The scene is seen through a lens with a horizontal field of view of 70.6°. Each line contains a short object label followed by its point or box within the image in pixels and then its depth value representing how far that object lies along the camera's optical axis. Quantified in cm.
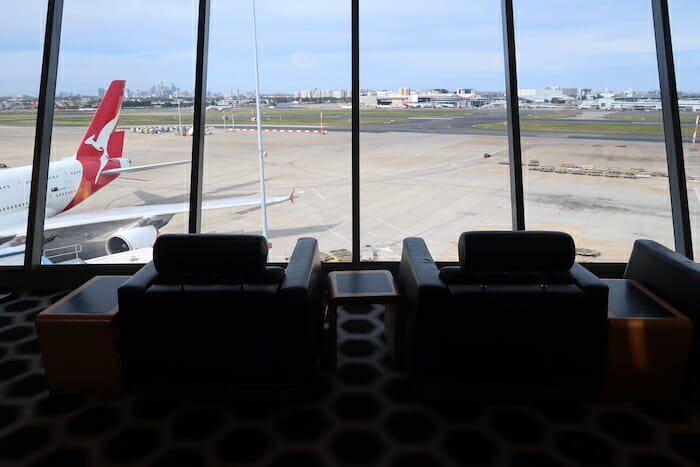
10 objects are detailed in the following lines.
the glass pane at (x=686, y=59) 405
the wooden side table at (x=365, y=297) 281
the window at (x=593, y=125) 425
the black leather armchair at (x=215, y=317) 232
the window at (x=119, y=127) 431
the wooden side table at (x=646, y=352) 241
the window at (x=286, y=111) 433
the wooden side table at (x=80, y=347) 248
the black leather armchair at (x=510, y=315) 233
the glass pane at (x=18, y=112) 413
